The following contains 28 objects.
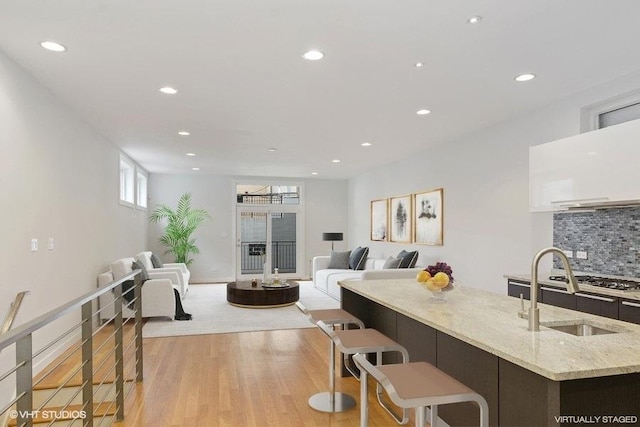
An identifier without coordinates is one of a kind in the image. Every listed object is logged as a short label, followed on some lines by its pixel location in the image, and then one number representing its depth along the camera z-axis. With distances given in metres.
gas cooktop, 3.11
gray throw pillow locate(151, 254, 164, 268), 7.89
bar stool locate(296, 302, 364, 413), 3.10
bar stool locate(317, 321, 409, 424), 2.51
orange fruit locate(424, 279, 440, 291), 2.51
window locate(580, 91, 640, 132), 3.67
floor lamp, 9.48
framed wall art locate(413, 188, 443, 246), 6.50
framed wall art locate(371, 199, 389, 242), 8.41
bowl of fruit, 2.49
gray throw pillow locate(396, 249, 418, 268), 6.57
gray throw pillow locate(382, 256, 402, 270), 6.61
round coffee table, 6.81
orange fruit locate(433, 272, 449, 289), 2.48
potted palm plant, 9.25
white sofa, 5.79
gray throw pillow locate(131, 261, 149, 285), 5.96
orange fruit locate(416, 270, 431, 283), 2.63
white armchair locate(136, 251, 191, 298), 6.66
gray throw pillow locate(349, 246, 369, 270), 8.25
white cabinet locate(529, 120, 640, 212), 3.14
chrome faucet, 1.77
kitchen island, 1.47
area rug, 5.46
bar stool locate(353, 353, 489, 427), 1.69
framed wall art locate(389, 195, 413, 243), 7.49
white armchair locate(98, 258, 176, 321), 5.86
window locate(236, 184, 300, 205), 10.42
